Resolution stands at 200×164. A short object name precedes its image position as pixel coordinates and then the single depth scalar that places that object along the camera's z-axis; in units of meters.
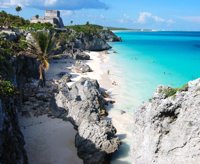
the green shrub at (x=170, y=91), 7.11
